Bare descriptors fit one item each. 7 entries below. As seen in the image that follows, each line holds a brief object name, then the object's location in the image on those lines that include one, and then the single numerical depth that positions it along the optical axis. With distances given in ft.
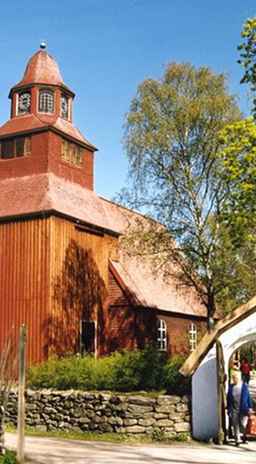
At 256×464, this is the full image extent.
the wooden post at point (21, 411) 37.91
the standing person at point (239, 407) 52.31
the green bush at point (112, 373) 60.23
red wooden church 88.53
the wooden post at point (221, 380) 52.87
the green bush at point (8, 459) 37.19
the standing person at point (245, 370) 70.59
